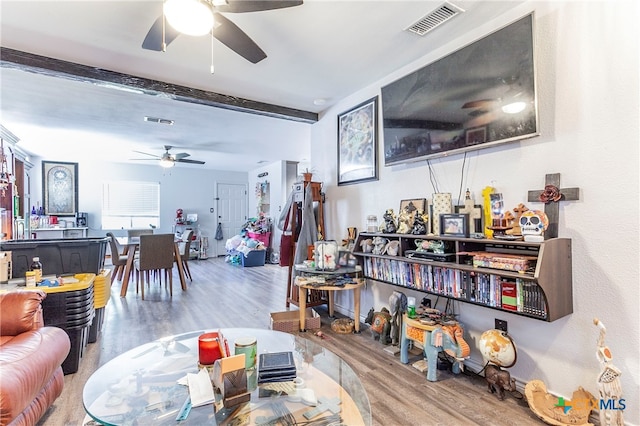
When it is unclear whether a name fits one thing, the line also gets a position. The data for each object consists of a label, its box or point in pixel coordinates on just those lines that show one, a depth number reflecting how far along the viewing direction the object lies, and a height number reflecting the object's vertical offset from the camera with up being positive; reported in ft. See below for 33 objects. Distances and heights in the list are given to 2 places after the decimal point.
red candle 5.24 -2.26
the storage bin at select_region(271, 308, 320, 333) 10.06 -3.53
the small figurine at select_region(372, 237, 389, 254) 9.35 -0.92
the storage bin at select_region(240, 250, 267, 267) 23.11 -3.15
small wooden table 9.79 -2.45
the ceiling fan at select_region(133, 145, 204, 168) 19.11 +3.75
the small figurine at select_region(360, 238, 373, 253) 9.78 -0.97
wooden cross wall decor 6.08 +0.30
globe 6.50 -2.87
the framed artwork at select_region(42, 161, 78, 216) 22.74 +2.26
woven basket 10.20 -3.69
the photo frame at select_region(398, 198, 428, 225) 8.70 +0.26
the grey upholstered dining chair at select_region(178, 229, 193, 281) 17.61 -1.83
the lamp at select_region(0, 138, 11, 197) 13.99 +2.13
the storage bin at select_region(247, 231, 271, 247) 24.96 -1.68
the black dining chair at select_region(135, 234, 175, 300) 14.69 -1.76
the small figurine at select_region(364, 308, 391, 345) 9.22 -3.35
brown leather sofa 4.44 -2.31
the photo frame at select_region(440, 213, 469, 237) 7.19 -0.25
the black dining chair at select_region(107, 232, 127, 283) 15.25 -2.00
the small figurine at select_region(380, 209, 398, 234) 9.09 -0.25
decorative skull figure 5.94 -0.23
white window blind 24.99 +1.10
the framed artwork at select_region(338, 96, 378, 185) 10.71 +2.63
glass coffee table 4.14 -2.65
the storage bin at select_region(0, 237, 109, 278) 8.71 -1.06
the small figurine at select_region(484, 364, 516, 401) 6.45 -3.51
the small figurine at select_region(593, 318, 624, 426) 5.17 -2.93
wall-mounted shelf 5.74 -1.31
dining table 14.96 -2.21
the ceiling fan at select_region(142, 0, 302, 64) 4.68 +3.64
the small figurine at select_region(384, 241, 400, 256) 8.79 -0.96
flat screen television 6.35 +2.74
